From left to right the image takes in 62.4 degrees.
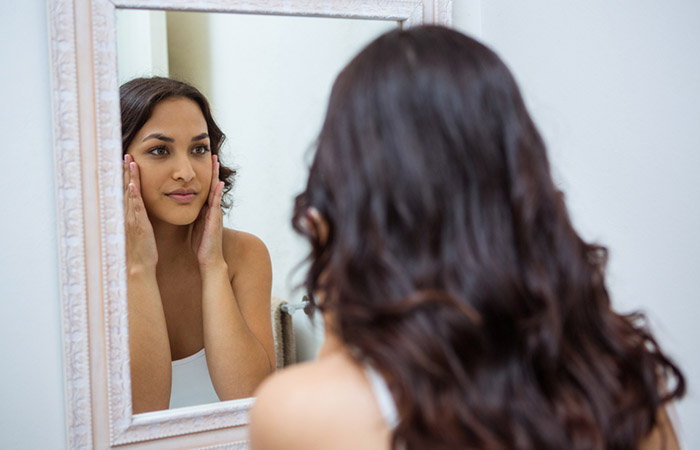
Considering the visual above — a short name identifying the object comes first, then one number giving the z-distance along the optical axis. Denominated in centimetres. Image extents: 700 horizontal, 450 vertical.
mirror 83
